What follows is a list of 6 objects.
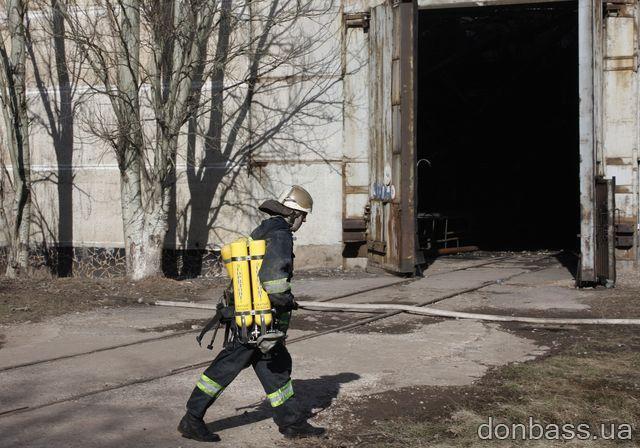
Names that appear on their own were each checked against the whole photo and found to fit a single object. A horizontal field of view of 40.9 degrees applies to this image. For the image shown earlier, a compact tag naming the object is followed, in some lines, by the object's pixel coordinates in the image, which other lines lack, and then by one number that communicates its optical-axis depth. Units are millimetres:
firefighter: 5652
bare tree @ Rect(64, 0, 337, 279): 14031
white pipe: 10109
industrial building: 13969
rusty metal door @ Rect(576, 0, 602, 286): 12953
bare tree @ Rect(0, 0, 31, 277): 15750
